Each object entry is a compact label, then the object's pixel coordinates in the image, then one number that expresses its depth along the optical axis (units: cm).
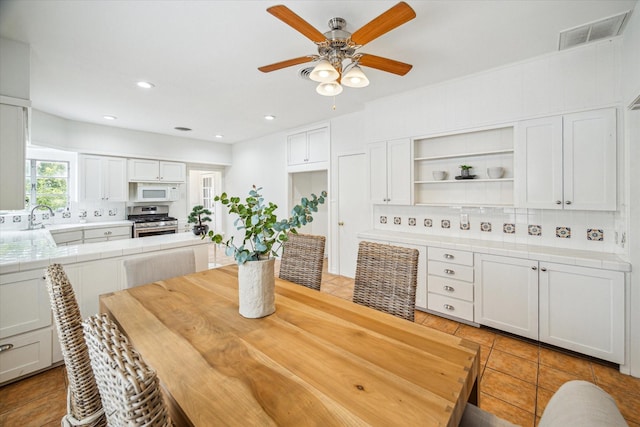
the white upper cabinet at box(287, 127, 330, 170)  466
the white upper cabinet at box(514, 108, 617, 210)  225
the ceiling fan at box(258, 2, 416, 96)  152
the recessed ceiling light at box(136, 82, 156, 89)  307
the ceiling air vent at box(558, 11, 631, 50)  198
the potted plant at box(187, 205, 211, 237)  384
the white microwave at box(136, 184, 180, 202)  533
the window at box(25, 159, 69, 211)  430
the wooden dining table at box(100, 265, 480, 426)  75
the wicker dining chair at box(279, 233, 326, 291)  196
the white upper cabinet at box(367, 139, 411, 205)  343
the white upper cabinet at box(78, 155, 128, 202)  468
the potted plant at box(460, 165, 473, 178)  307
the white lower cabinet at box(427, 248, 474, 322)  277
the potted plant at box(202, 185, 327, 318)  129
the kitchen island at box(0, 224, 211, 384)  193
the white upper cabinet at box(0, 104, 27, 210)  209
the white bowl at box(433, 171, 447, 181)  327
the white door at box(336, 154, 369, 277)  423
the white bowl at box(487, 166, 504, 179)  286
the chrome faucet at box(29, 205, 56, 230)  404
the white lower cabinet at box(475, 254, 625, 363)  210
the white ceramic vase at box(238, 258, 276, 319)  130
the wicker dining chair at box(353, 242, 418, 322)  154
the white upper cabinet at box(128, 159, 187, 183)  523
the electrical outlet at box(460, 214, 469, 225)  317
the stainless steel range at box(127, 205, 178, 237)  510
